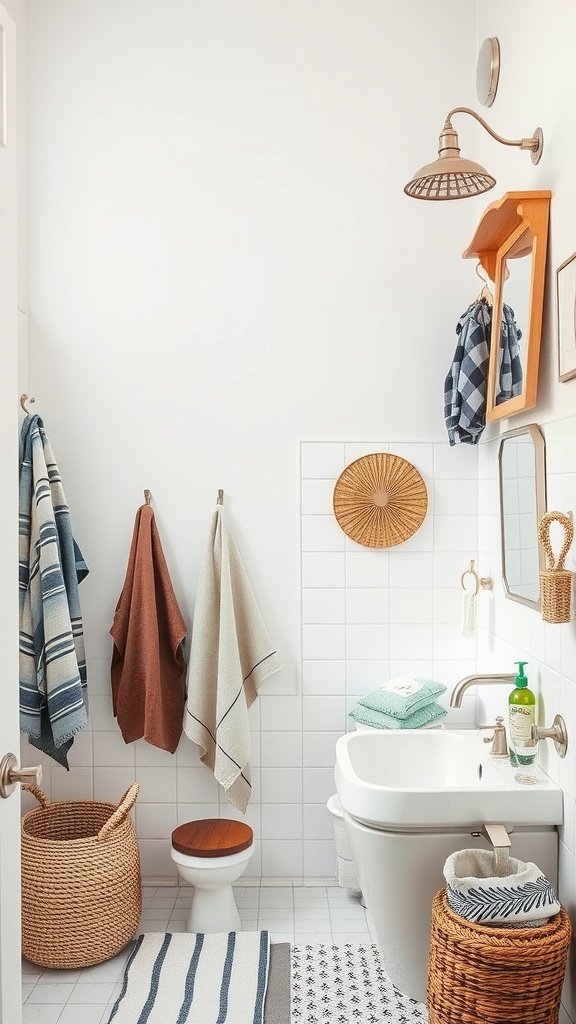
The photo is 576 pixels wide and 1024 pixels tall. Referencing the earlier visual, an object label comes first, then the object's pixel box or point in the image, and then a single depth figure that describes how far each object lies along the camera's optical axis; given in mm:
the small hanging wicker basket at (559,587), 1843
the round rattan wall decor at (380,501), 2885
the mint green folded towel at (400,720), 2636
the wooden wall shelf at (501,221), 2049
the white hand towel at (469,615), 2758
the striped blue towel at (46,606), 2666
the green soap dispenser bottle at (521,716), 2041
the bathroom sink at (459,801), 1957
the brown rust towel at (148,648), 2797
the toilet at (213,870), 2551
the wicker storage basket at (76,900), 2408
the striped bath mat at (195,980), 2197
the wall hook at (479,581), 2764
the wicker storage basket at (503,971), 1676
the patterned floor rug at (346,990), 2166
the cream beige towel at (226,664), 2783
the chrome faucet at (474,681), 2174
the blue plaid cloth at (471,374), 2533
